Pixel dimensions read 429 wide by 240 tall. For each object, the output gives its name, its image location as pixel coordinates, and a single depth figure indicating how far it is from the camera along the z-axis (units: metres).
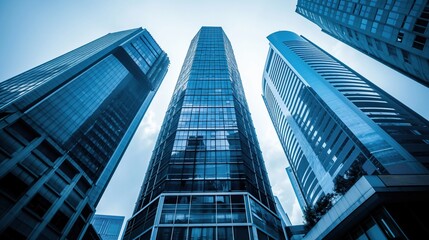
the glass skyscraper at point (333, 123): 42.84
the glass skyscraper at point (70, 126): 22.02
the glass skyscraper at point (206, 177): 22.27
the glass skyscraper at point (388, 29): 36.06
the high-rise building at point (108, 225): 144.38
